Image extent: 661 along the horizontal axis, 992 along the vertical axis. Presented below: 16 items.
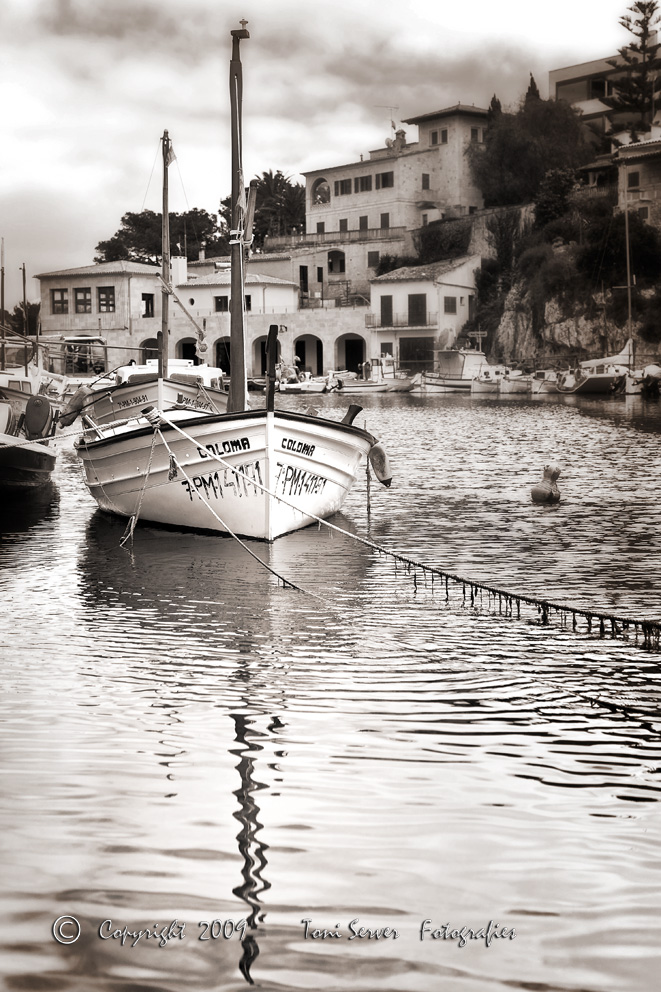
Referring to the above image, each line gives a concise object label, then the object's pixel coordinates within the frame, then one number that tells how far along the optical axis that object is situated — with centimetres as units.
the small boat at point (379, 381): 7619
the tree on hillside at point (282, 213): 9581
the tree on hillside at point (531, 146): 7594
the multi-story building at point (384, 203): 8156
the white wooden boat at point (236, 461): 1390
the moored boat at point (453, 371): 7356
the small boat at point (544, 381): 6781
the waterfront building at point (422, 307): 7619
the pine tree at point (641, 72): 7175
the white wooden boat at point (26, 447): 2059
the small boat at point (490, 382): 7162
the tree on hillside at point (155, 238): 9975
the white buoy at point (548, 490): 1858
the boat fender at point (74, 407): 1930
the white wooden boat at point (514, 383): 7056
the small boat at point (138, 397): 2005
